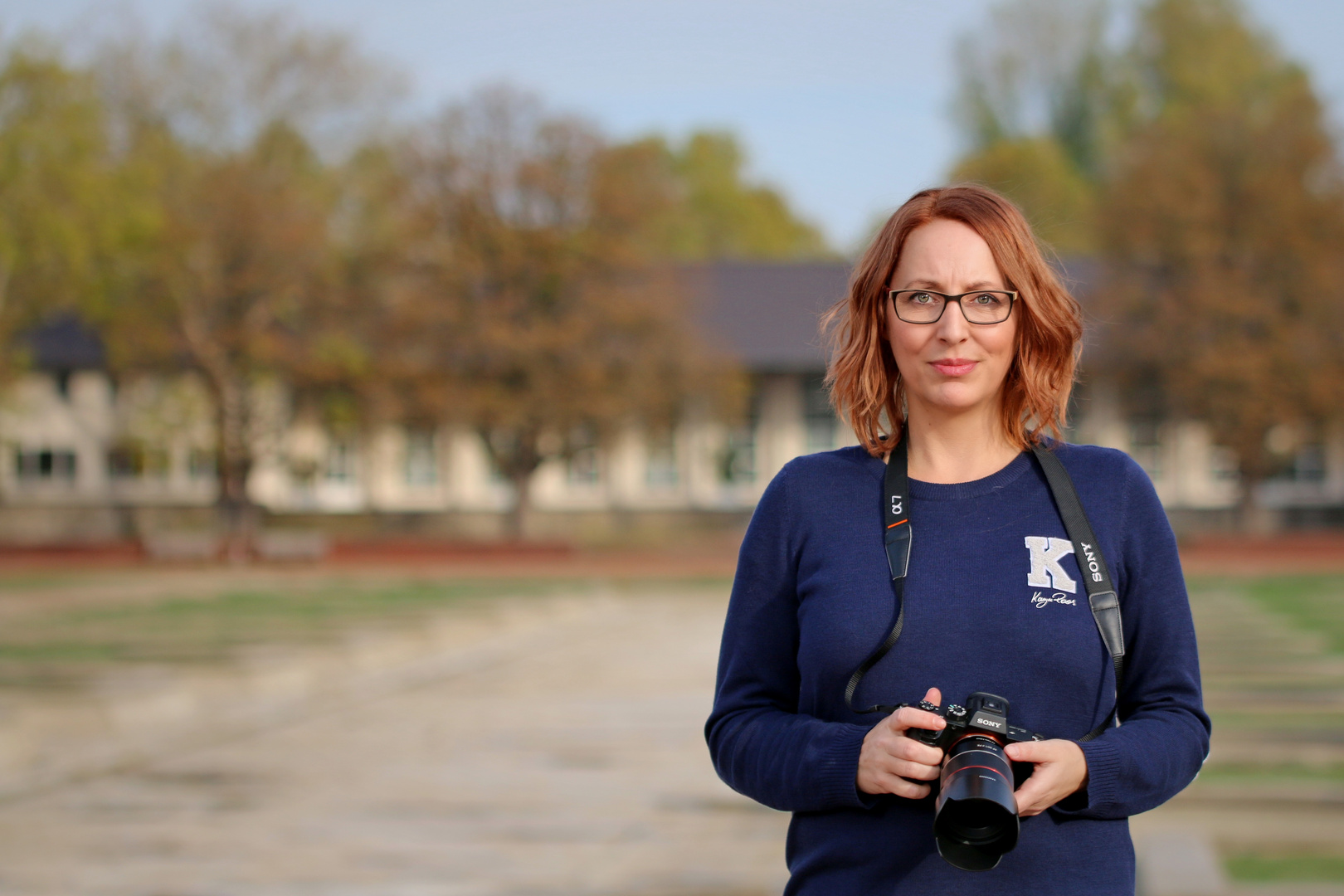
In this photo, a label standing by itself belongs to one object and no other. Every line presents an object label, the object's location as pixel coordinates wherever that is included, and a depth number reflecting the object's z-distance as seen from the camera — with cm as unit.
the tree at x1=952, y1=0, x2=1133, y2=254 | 7538
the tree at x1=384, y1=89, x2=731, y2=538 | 3969
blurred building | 4972
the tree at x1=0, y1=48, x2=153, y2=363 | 3828
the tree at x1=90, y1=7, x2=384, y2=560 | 4091
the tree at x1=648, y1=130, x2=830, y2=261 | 8062
